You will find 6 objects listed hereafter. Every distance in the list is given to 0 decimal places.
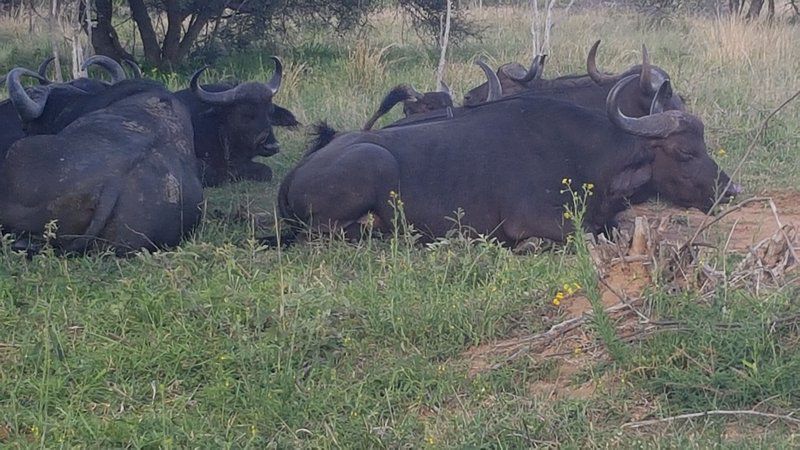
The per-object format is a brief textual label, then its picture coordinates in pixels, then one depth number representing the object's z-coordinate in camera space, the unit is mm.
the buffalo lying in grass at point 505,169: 13344
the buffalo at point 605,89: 16141
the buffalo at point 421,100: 18125
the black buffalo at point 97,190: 12312
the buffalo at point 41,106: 14664
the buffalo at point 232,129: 17500
